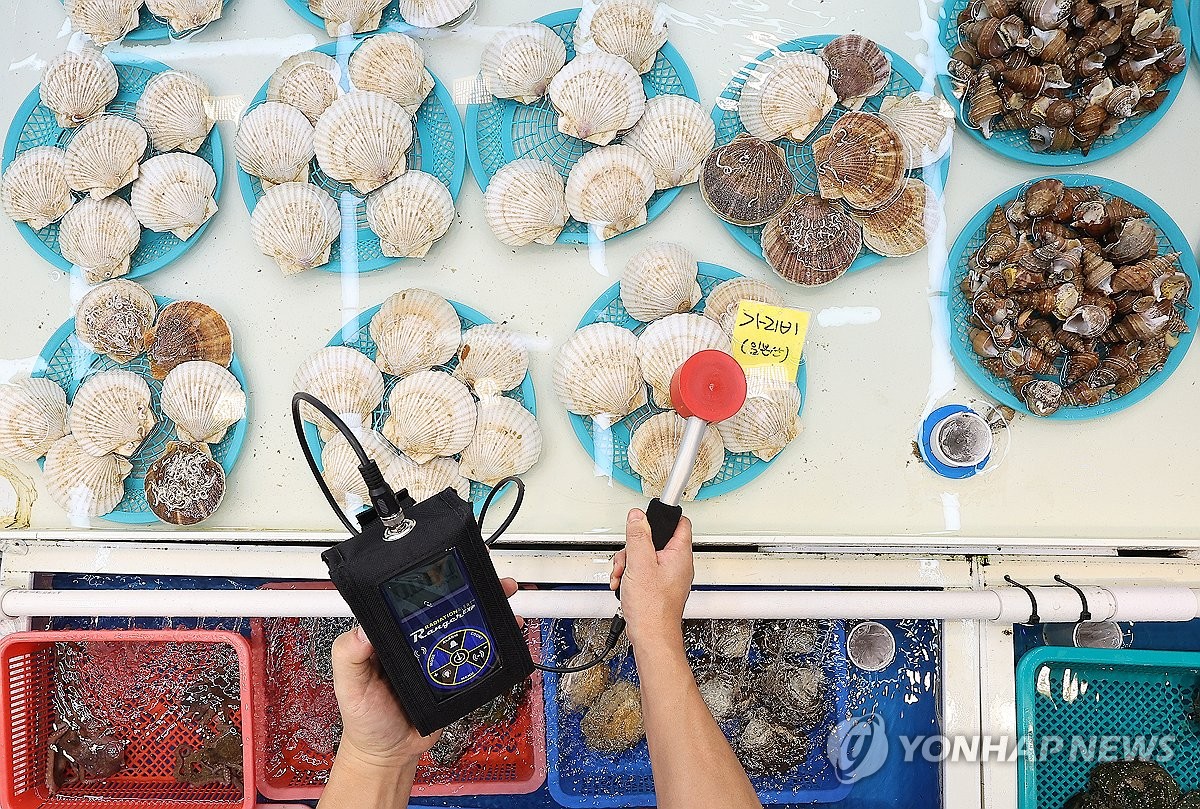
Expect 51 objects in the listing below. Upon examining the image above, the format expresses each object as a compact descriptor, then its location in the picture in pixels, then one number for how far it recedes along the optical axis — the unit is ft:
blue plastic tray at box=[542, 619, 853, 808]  4.01
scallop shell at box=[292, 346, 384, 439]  3.57
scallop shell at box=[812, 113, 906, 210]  3.50
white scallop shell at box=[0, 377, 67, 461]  3.63
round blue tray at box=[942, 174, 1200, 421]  3.65
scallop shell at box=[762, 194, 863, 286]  3.58
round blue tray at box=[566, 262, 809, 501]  3.67
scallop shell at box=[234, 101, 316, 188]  3.60
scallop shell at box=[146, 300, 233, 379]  3.65
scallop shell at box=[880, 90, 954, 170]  3.63
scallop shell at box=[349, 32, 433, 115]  3.59
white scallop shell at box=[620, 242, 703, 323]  3.56
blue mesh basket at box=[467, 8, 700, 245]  3.72
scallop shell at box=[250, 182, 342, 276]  3.58
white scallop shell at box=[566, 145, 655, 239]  3.54
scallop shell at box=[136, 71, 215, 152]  3.66
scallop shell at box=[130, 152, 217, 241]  3.64
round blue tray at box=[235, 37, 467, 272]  3.71
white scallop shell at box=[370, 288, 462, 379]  3.56
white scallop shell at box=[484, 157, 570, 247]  3.55
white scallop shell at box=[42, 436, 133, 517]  3.65
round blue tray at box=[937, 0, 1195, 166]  3.66
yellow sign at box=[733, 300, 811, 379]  3.63
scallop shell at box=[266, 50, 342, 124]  3.65
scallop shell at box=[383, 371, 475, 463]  3.54
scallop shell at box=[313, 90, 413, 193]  3.54
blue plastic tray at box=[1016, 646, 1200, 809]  3.95
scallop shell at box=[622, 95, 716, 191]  3.59
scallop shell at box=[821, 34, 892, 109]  3.60
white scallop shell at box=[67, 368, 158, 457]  3.60
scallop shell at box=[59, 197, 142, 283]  3.66
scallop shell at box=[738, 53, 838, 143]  3.56
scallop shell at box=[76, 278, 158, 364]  3.64
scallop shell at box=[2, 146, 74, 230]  3.66
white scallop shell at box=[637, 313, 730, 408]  3.55
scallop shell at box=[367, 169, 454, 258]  3.56
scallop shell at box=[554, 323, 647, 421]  3.53
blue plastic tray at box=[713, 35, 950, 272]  3.69
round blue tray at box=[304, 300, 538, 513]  3.70
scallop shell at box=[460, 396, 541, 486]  3.58
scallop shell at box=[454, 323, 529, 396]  3.60
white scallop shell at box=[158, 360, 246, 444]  3.60
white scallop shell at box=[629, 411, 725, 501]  3.56
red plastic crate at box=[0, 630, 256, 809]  3.81
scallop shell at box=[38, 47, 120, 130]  3.66
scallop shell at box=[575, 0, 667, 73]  3.60
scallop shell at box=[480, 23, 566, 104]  3.56
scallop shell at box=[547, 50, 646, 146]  3.52
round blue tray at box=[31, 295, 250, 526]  3.73
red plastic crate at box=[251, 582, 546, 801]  4.00
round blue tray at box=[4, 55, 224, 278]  3.76
